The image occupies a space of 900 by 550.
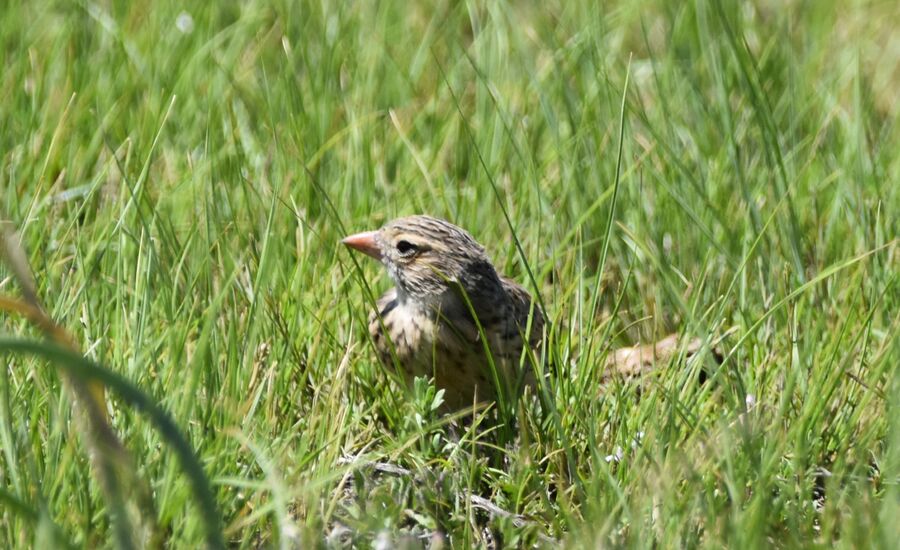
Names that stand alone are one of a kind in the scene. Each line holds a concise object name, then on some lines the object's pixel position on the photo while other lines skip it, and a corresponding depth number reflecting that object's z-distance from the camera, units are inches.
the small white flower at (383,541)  227.6
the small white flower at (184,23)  462.6
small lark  334.6
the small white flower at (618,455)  292.3
